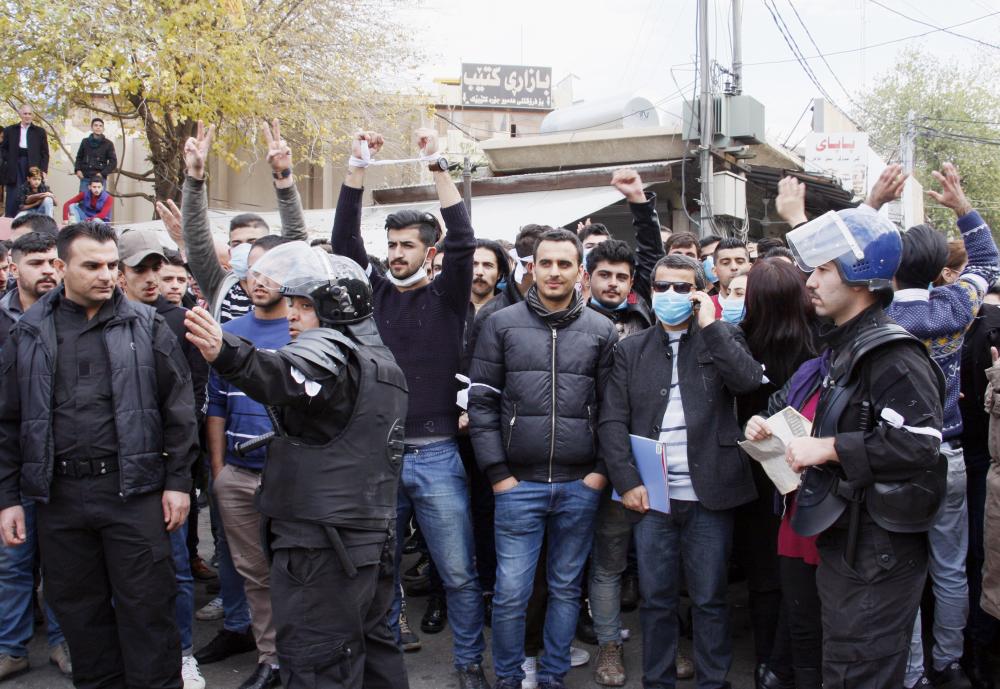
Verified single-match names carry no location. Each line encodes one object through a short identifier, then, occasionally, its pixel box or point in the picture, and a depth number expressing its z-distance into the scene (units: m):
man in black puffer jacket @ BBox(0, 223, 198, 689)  3.67
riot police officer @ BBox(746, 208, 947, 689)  2.75
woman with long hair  3.95
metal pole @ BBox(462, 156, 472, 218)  11.87
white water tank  15.38
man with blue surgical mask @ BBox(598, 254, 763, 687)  3.89
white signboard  23.05
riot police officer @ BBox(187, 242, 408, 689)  3.00
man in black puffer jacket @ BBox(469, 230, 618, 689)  4.05
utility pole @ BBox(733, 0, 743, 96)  14.38
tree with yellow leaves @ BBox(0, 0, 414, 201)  12.39
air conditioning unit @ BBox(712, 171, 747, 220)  13.73
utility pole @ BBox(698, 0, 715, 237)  13.30
